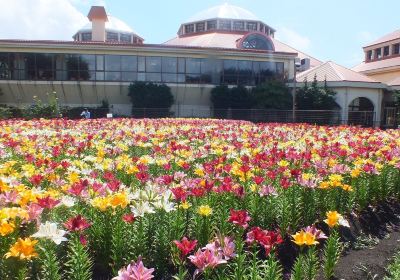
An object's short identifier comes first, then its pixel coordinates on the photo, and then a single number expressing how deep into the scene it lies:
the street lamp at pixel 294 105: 34.29
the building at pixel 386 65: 42.19
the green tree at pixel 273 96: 37.53
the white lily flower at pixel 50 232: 2.66
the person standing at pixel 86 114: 30.20
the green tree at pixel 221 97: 38.59
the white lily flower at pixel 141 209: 3.18
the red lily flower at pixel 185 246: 2.49
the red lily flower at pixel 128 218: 2.98
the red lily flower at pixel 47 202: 3.03
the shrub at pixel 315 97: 37.75
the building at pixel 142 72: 37.88
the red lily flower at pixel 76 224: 2.70
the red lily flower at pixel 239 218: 2.91
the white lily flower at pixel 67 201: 3.41
